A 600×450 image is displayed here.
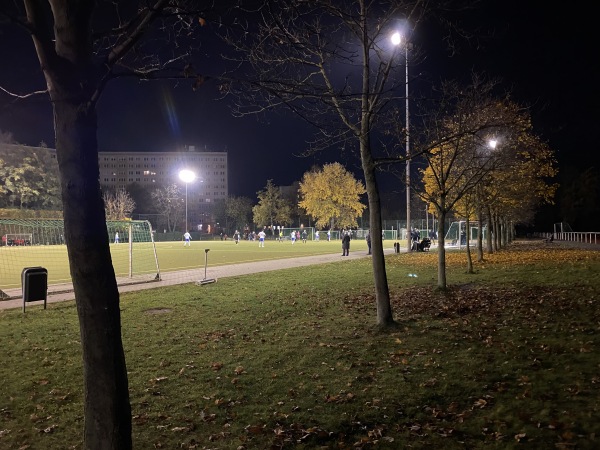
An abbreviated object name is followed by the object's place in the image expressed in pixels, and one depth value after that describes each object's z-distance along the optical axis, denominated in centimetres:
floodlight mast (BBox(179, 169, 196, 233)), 6806
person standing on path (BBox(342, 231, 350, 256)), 3158
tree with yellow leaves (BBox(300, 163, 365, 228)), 7900
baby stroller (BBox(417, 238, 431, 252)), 3389
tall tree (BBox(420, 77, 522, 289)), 1322
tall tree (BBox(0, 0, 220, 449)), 335
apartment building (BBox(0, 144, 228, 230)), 15288
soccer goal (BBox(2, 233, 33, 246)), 3669
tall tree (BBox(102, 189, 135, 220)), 8073
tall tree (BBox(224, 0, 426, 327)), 838
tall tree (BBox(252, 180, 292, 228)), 8769
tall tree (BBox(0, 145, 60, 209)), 6462
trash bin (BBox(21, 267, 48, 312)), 1191
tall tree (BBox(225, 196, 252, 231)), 9594
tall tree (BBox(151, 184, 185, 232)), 9744
